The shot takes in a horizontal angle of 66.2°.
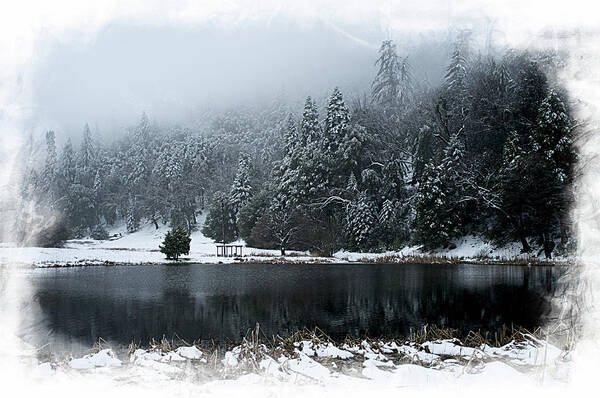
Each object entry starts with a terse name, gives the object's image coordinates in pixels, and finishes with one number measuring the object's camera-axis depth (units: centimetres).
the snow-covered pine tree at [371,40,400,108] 6053
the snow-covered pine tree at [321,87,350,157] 5100
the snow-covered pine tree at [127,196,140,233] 7988
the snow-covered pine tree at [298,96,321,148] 5553
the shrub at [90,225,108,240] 7629
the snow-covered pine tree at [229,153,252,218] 5985
